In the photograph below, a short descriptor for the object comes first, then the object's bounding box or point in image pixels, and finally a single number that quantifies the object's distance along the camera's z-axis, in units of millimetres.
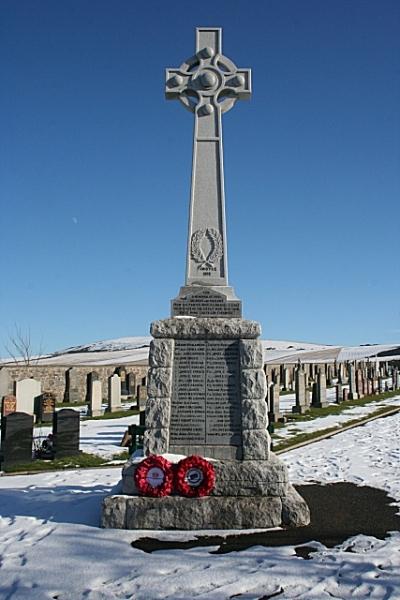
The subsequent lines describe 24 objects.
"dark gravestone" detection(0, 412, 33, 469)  9625
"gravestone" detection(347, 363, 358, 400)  25392
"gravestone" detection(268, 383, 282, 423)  16266
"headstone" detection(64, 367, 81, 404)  24061
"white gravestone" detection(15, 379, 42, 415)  13844
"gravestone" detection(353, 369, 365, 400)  26862
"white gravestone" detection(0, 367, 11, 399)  19875
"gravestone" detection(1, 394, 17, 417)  13602
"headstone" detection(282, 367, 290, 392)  33844
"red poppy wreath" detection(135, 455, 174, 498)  5164
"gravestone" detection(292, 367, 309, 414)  19266
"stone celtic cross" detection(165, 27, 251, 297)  6527
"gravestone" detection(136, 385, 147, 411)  19266
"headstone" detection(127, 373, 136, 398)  27188
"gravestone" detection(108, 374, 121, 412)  19469
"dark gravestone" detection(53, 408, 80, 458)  10297
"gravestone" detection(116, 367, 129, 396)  27172
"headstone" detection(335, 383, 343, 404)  23717
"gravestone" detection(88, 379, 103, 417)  17969
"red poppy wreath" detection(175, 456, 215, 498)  5156
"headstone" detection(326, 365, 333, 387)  38562
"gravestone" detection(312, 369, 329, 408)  21359
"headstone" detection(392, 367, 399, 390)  34212
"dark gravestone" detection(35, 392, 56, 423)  15977
